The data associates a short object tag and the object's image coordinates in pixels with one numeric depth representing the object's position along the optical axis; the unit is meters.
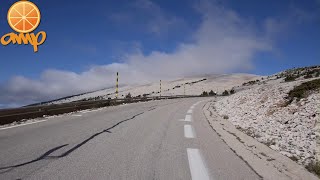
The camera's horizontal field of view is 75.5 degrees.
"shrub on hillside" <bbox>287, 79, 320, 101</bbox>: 9.34
